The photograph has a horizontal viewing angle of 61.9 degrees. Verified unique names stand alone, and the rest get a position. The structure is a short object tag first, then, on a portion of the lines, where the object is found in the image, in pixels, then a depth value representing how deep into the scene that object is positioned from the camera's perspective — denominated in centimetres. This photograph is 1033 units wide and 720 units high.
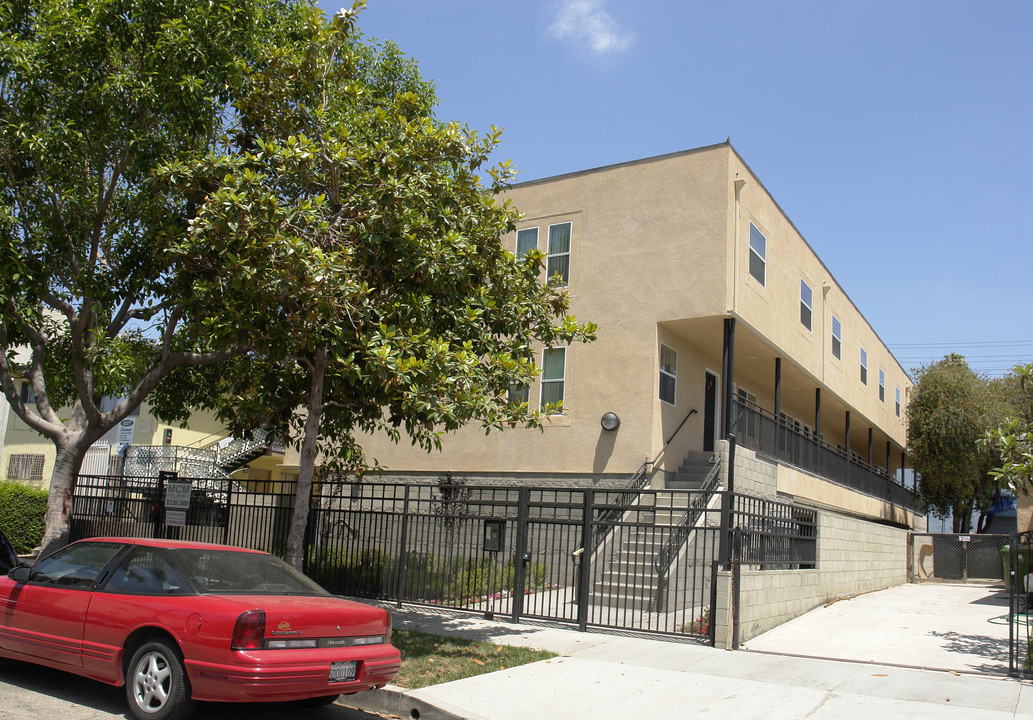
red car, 602
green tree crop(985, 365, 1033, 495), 1045
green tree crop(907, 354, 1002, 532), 3008
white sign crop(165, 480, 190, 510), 1351
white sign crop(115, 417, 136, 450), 1607
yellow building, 2975
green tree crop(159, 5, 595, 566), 947
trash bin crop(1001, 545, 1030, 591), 1789
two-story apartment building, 1675
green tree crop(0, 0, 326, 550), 1117
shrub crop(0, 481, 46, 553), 2434
